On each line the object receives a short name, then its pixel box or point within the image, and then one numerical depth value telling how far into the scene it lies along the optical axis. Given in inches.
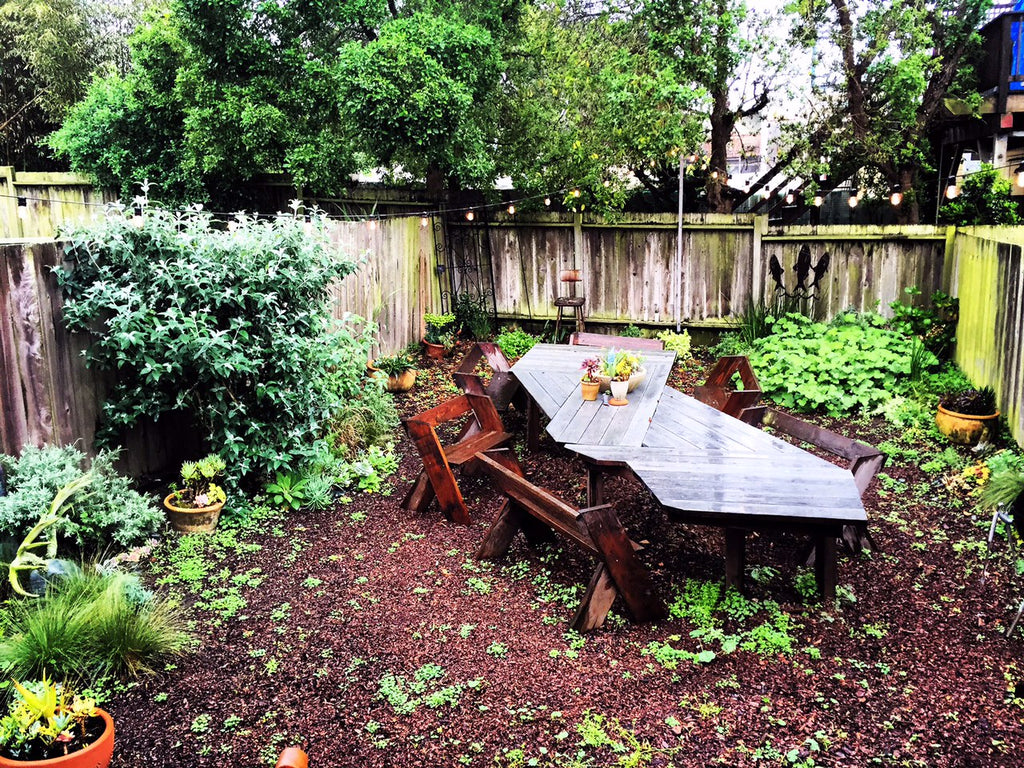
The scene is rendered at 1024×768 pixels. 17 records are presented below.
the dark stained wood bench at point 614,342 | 289.1
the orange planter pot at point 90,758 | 98.0
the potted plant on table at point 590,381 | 199.6
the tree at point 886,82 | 319.6
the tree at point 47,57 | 544.1
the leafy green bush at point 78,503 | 152.4
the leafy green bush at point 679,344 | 352.5
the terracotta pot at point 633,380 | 200.4
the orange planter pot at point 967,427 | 228.5
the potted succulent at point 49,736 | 100.0
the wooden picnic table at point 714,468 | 134.8
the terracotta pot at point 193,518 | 183.8
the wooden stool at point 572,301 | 366.6
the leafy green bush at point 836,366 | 280.8
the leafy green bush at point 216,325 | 180.9
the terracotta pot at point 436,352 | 356.8
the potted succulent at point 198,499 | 184.2
